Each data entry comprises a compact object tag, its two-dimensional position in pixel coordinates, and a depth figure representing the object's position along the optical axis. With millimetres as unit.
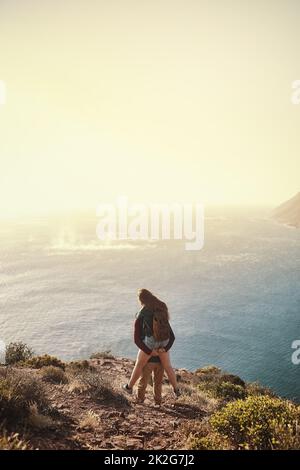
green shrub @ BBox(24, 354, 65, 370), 13773
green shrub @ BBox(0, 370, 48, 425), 5793
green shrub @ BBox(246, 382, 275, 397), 18506
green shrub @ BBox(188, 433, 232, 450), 5285
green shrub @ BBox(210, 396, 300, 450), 5496
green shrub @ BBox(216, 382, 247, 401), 12329
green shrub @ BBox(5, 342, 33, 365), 17172
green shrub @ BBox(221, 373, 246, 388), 18625
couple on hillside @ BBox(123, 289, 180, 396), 7410
